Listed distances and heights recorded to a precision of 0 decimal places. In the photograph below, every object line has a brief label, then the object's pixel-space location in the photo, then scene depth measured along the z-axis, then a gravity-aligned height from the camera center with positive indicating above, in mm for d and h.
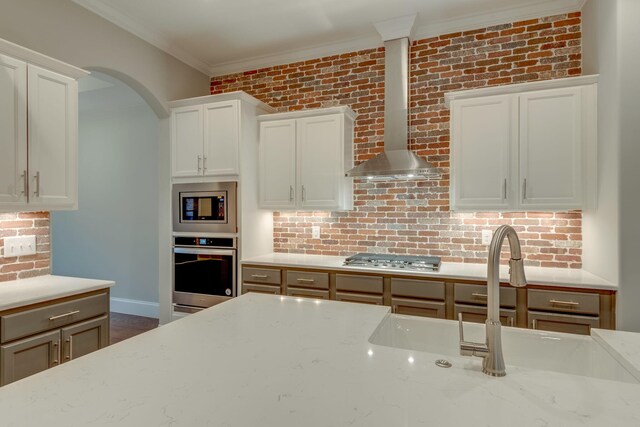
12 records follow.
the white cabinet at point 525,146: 2760 +528
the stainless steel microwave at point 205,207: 3611 +40
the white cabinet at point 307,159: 3557 +536
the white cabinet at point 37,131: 2229 +537
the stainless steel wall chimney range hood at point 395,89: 3391 +1194
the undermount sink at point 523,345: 1320 -531
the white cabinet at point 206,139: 3602 +746
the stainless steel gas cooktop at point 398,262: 3047 -448
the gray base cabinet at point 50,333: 2004 -756
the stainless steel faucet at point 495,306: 1038 -277
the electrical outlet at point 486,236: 3307 -228
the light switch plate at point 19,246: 2562 -253
